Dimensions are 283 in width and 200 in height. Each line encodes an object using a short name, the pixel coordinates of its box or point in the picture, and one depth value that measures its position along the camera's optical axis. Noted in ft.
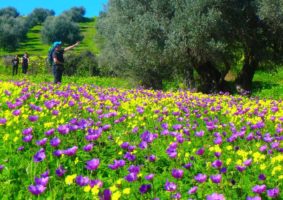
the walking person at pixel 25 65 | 127.92
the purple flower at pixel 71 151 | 15.46
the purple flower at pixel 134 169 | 13.57
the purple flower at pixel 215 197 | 11.32
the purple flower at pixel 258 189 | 12.09
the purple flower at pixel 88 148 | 16.19
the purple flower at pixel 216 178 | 12.74
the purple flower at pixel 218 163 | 14.08
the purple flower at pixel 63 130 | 18.24
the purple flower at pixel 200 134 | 19.21
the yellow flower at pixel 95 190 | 10.98
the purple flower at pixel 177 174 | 13.35
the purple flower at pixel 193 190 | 12.15
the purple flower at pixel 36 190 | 11.69
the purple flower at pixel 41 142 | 16.62
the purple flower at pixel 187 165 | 14.96
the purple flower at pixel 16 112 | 21.58
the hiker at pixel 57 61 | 56.34
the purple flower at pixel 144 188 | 12.14
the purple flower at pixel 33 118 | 20.07
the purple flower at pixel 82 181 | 12.51
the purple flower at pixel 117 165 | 14.32
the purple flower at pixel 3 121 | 20.06
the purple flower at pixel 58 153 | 15.29
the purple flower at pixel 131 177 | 12.91
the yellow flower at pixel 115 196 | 10.70
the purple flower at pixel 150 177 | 13.07
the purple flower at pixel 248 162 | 14.29
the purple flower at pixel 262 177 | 13.26
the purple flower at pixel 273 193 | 11.95
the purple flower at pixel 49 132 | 18.17
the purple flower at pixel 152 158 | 15.45
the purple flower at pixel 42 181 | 12.25
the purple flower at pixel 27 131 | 17.84
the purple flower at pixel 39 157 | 14.47
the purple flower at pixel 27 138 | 17.25
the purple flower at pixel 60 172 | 13.57
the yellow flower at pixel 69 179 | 12.30
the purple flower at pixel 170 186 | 12.26
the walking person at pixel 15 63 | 135.17
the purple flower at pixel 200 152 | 15.94
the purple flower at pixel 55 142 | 16.35
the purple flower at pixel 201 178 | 13.10
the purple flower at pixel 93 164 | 13.83
